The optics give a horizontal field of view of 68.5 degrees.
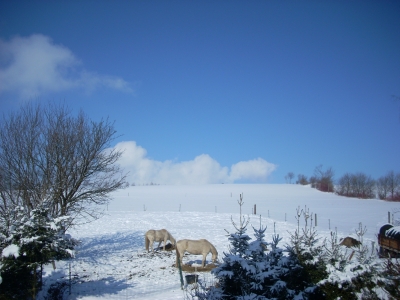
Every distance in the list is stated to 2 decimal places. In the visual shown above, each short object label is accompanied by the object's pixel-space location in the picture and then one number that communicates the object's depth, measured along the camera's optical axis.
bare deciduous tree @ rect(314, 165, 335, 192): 88.69
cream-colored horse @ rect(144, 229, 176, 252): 18.23
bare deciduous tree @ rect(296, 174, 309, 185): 108.32
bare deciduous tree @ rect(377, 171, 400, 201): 83.88
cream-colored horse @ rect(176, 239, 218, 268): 14.66
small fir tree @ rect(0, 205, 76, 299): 8.47
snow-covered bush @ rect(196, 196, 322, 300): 6.82
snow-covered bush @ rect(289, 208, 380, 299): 8.68
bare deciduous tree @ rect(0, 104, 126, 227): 14.21
